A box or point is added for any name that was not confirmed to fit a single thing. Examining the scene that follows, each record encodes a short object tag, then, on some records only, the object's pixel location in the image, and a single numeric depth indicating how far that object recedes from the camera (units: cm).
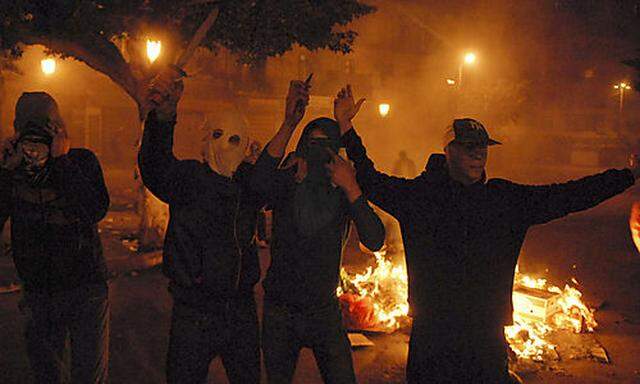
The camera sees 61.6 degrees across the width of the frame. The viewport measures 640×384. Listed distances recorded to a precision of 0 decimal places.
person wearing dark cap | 296
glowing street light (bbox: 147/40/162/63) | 1011
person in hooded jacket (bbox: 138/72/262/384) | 329
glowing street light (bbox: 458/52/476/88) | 2219
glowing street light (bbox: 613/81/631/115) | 4535
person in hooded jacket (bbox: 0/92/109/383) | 358
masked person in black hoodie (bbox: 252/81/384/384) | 344
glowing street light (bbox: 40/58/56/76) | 1388
